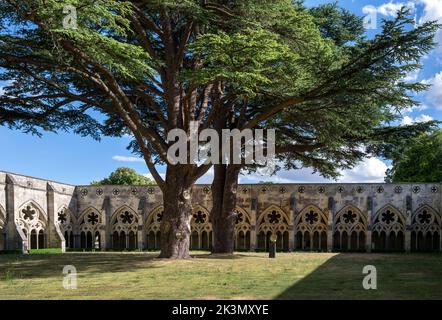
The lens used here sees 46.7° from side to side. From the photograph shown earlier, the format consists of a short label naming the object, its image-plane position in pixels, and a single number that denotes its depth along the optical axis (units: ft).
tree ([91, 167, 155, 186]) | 158.51
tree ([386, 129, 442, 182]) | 118.21
